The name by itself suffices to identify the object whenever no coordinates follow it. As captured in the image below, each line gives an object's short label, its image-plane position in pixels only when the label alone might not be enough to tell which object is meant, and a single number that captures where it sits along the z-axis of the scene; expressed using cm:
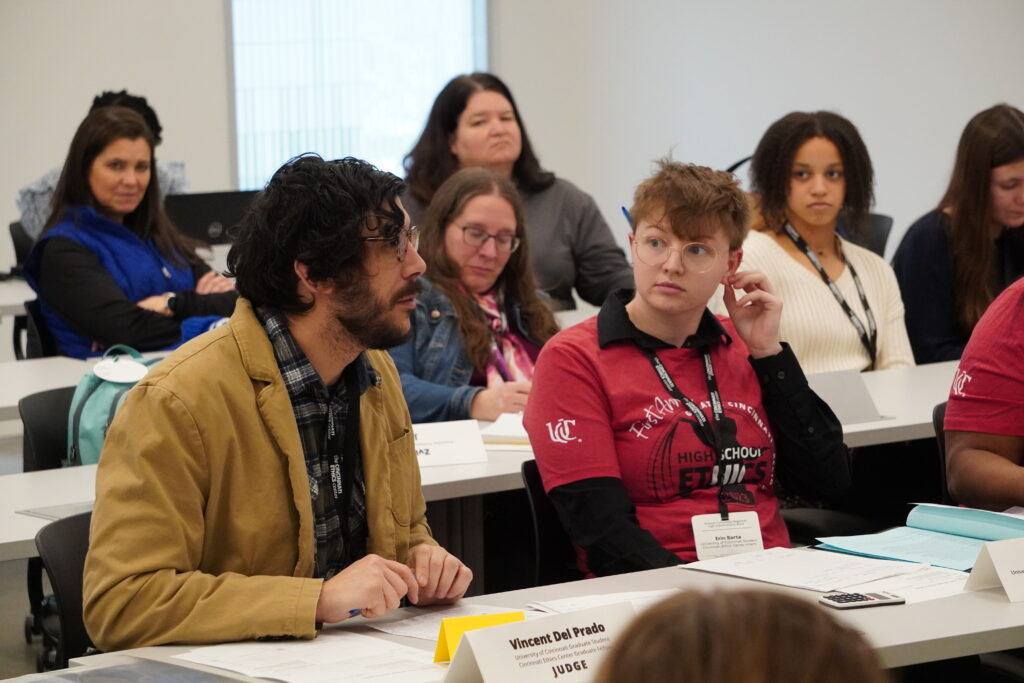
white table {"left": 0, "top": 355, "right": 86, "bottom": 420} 677
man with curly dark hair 324
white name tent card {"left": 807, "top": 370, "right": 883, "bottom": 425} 615
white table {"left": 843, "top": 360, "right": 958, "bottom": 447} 597
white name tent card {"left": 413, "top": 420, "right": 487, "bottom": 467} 559
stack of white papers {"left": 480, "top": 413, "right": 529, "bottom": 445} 594
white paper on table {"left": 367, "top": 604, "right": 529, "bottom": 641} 338
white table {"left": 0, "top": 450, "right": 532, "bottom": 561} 499
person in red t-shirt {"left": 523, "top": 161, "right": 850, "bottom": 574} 442
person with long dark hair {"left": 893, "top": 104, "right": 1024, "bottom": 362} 775
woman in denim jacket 653
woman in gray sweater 867
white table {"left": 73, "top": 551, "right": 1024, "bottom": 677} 312
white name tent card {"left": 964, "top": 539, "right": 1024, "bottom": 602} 346
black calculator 339
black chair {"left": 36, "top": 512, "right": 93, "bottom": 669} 359
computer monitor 1022
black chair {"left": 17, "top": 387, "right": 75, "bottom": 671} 581
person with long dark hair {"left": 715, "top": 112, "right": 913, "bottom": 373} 723
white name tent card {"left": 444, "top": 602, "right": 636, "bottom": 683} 279
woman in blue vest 835
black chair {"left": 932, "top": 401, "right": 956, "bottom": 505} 516
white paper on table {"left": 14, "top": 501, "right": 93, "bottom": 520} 475
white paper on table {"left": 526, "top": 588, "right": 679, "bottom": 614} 343
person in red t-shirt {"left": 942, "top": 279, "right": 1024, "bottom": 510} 450
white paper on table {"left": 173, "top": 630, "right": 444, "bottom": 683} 294
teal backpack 570
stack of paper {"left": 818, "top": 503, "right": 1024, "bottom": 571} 388
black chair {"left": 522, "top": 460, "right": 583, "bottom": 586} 465
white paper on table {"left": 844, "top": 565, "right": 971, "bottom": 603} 350
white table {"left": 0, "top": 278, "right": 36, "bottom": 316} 1028
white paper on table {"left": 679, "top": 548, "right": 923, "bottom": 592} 363
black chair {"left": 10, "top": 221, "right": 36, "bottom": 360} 1078
